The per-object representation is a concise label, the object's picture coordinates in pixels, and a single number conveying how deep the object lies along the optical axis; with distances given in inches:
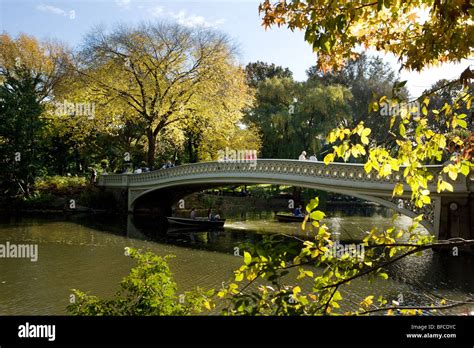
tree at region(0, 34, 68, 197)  853.2
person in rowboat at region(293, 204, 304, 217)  804.1
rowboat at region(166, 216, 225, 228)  720.3
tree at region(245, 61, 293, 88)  1286.2
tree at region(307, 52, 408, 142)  1107.9
